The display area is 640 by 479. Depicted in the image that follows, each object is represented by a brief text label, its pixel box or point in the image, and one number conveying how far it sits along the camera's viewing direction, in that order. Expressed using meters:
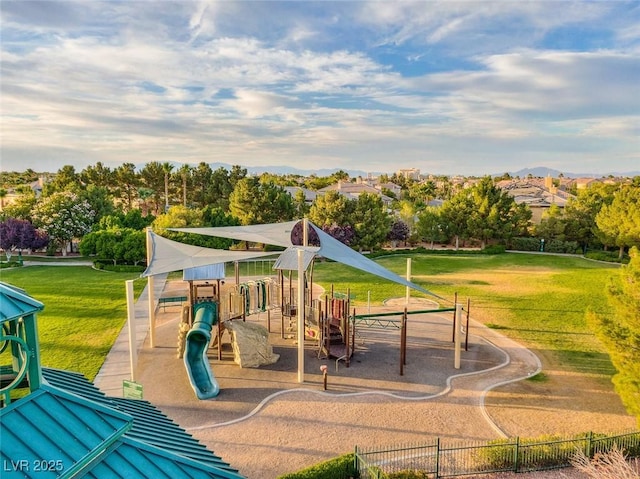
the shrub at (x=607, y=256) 43.09
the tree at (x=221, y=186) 61.34
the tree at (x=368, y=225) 44.31
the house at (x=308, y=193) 80.79
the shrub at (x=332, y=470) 10.35
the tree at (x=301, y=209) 51.84
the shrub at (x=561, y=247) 48.09
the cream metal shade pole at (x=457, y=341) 17.39
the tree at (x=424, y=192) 90.56
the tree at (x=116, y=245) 36.75
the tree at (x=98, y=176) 62.75
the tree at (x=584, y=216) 47.66
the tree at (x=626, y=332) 12.12
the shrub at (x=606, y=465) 9.80
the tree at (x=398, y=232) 50.97
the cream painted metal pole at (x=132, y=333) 15.52
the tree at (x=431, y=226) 50.62
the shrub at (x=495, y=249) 48.19
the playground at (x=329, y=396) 12.43
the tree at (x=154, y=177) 65.19
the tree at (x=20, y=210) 45.14
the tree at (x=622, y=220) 40.66
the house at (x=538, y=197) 64.06
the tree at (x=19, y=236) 40.66
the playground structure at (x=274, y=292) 17.19
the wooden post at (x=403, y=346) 16.95
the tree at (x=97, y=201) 48.22
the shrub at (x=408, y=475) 10.43
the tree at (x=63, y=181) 57.07
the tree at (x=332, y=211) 44.12
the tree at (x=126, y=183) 63.97
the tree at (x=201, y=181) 64.49
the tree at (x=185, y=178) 64.00
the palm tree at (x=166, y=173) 64.12
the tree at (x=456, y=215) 50.06
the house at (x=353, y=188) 89.55
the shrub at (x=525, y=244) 49.87
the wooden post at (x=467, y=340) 19.72
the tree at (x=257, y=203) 46.53
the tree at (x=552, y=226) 48.41
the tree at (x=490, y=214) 48.75
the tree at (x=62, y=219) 43.00
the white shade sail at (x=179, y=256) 16.56
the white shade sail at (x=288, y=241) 17.22
